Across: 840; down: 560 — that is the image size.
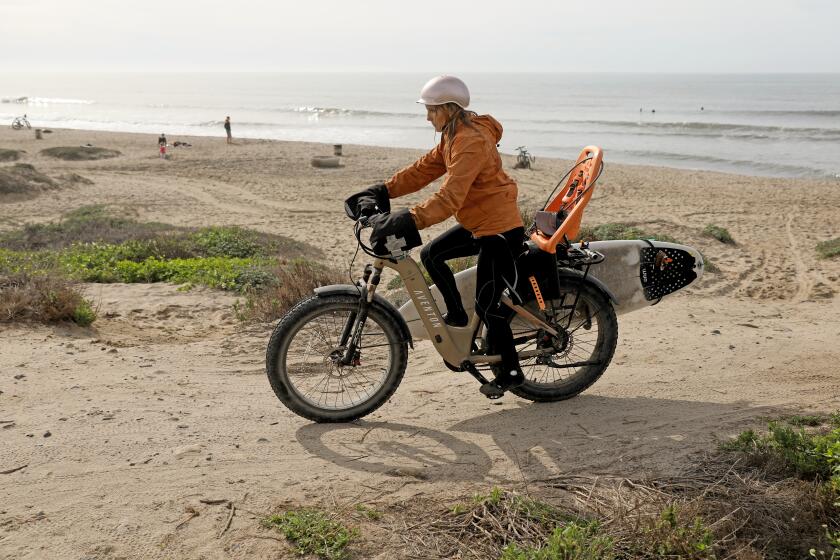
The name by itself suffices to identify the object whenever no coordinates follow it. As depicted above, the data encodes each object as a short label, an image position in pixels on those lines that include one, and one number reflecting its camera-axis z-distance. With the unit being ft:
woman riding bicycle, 14.80
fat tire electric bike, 15.99
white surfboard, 20.12
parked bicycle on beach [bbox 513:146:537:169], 92.22
